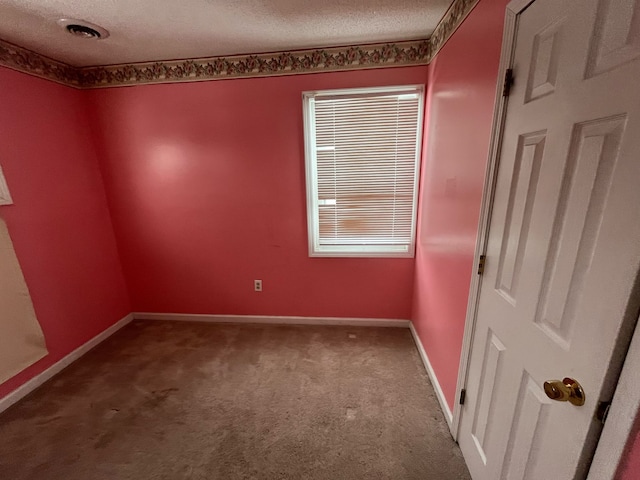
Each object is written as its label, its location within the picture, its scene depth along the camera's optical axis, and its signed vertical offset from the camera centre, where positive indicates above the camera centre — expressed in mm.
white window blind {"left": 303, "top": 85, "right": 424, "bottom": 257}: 2104 +96
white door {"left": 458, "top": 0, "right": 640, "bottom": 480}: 586 -149
